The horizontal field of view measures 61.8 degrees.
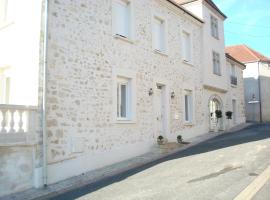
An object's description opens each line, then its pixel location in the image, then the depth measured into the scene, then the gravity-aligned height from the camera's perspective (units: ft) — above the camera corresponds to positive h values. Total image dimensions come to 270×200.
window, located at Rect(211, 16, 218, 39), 44.41 +17.68
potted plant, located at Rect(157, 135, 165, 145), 29.17 -3.10
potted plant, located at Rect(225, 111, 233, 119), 46.32 +0.32
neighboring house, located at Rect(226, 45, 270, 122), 69.61 +9.04
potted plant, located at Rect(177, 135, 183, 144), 31.44 -3.15
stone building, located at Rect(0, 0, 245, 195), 18.33 +2.99
